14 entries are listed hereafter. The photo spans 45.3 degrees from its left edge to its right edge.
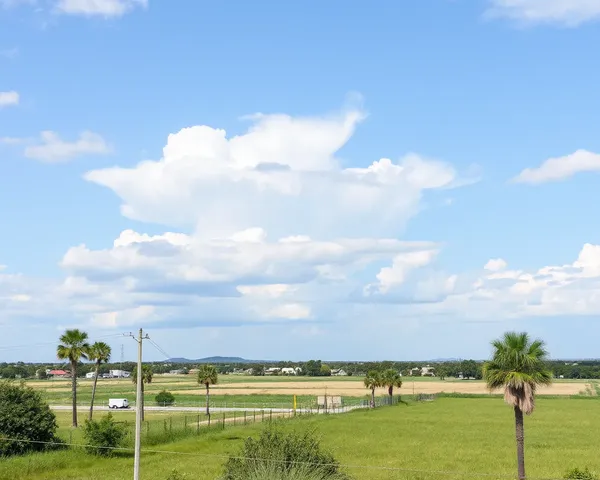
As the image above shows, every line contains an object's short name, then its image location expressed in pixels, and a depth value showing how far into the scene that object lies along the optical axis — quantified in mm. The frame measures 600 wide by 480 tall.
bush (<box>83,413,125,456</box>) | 52781
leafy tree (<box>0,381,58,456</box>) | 50719
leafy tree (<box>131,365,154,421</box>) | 102625
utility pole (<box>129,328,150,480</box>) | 32062
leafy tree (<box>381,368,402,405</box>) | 125250
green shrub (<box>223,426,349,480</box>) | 27453
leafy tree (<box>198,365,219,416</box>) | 102562
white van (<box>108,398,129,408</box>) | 115750
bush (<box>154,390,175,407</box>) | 125688
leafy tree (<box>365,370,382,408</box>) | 124812
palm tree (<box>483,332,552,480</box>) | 37219
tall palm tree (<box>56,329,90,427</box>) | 82338
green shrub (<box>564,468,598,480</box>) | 33688
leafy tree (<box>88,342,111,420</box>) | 85062
